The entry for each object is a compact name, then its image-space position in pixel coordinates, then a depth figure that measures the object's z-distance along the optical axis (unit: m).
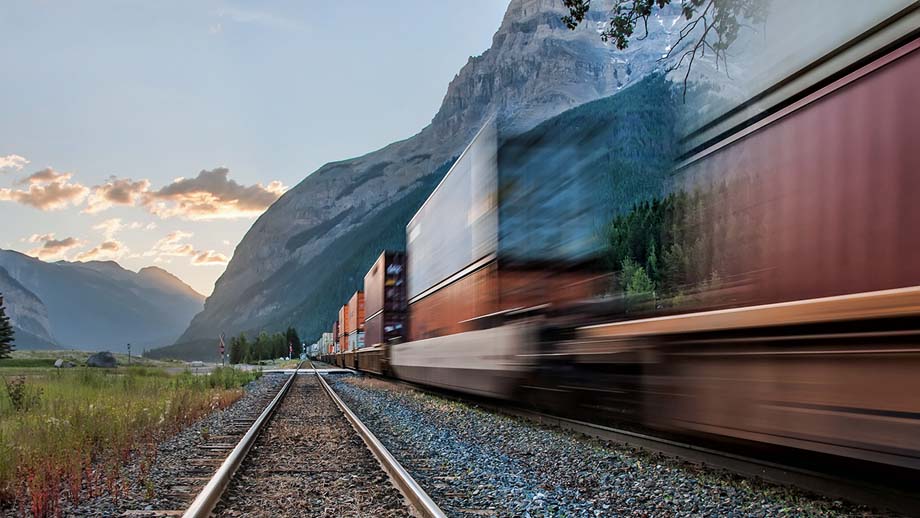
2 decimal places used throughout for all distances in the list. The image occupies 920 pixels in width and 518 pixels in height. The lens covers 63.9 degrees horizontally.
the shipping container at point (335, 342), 52.31
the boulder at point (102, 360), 52.94
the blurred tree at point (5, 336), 63.75
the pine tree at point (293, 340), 150.25
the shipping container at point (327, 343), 68.60
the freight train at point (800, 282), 4.00
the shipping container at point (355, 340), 32.43
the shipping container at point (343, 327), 40.66
